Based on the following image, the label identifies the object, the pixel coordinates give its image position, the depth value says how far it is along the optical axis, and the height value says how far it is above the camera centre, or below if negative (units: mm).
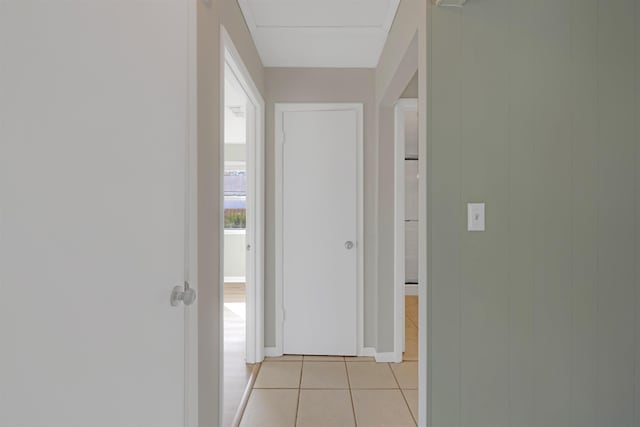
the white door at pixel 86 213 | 595 +1
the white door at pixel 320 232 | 2920 -145
